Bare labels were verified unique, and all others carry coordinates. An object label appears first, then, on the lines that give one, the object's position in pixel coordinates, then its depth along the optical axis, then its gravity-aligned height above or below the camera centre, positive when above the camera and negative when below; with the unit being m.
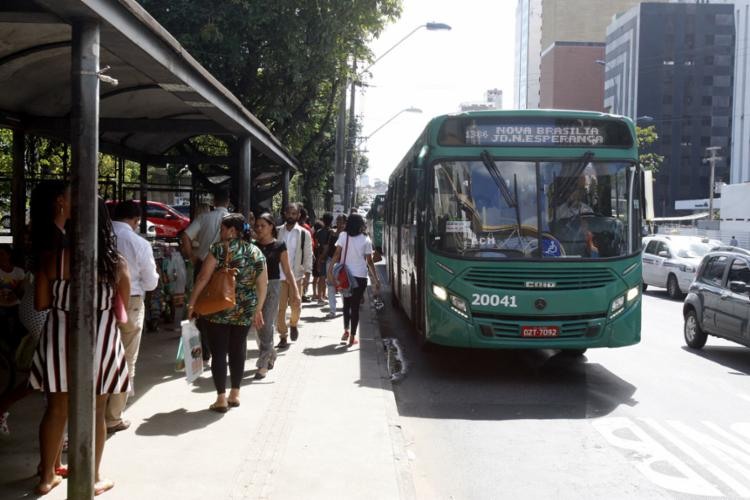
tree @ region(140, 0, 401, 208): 17.27 +3.76
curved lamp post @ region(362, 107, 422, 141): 39.56 +5.08
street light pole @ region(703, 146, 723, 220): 63.54 +1.17
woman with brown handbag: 7.22 -0.72
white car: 22.22 -0.94
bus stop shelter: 4.68 +1.07
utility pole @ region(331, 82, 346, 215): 26.45 +1.82
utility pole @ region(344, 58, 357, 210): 33.19 +3.78
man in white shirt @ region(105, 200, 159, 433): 6.49 -0.47
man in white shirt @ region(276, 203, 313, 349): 10.98 -0.49
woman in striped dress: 4.79 -0.74
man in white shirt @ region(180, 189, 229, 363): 9.33 -0.17
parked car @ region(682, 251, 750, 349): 11.27 -1.04
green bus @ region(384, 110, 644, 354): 9.36 -0.08
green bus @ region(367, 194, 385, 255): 30.84 -0.40
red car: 30.08 -0.04
